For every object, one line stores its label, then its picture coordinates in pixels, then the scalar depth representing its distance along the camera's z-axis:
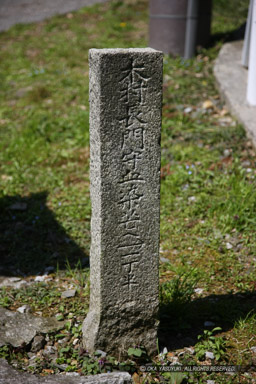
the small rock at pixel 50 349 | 2.72
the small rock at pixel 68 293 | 3.25
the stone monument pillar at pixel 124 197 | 2.20
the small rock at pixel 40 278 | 3.52
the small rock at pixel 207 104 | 5.70
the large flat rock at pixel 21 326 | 2.72
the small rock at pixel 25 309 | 3.10
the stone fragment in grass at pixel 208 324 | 2.91
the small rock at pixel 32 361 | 2.60
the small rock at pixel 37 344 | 2.72
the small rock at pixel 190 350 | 2.69
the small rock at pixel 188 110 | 5.68
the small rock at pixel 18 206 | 4.56
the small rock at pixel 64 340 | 2.79
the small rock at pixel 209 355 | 2.64
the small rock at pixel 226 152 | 4.81
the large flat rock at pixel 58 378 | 2.31
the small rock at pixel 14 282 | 3.42
